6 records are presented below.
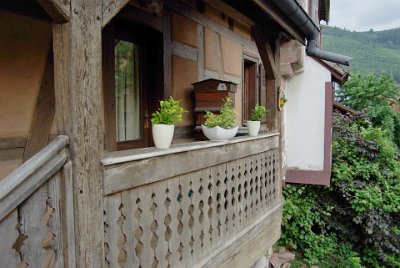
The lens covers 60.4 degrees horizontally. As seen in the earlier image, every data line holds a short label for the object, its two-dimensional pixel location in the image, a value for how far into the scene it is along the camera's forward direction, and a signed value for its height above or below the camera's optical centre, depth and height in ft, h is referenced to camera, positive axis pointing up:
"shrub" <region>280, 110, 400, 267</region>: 23.34 -7.12
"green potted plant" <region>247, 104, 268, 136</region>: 12.41 -0.42
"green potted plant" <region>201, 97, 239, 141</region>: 9.74 -0.45
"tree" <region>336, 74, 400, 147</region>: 40.93 +1.45
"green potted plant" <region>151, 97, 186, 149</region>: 7.45 -0.29
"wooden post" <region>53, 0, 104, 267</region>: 5.30 +0.02
